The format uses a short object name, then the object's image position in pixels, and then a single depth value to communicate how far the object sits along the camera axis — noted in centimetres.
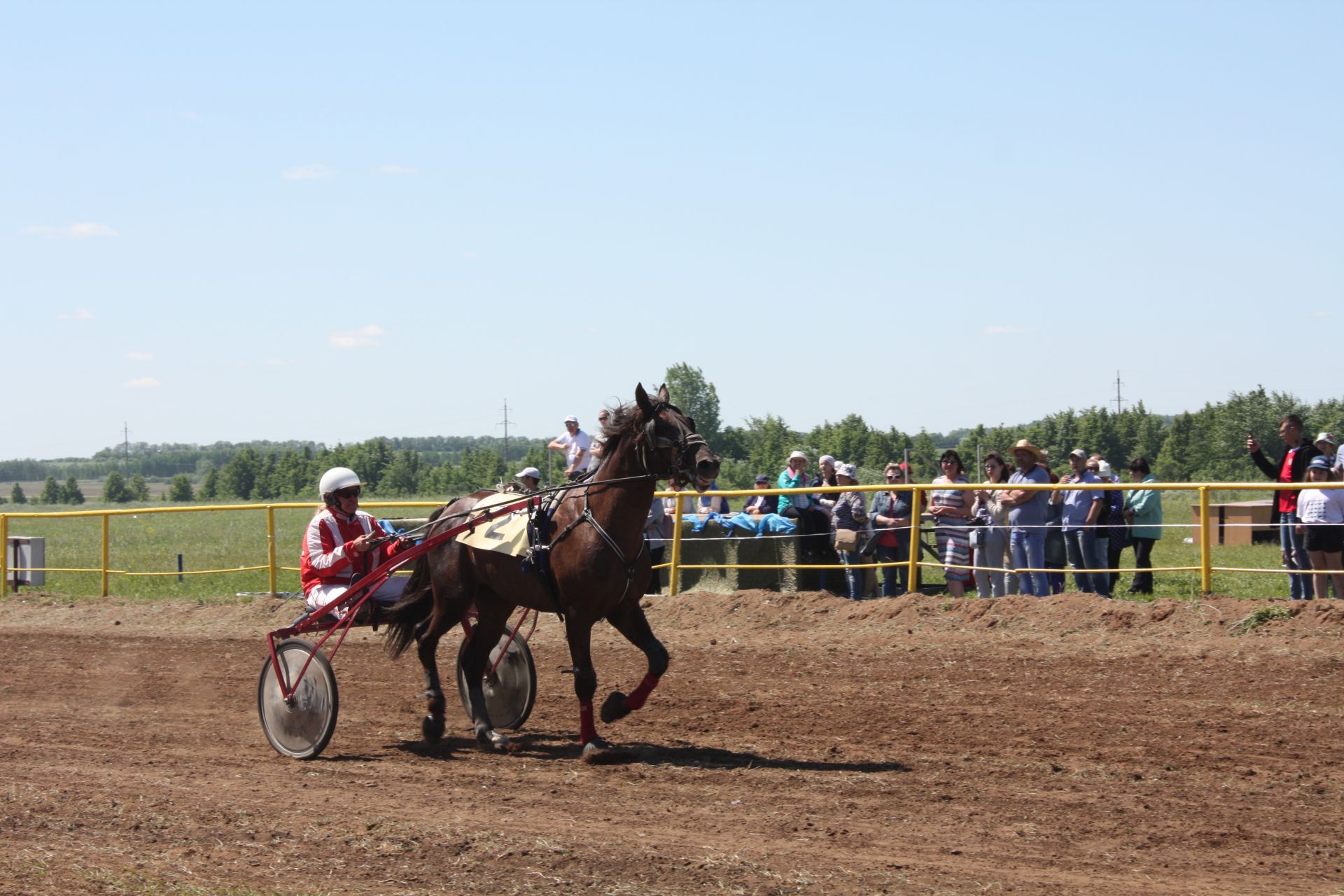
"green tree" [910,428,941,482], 6072
